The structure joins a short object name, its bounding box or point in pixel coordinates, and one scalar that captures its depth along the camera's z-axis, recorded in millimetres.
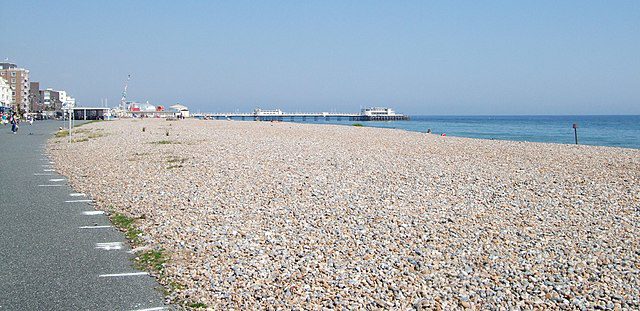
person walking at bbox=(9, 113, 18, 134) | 33250
